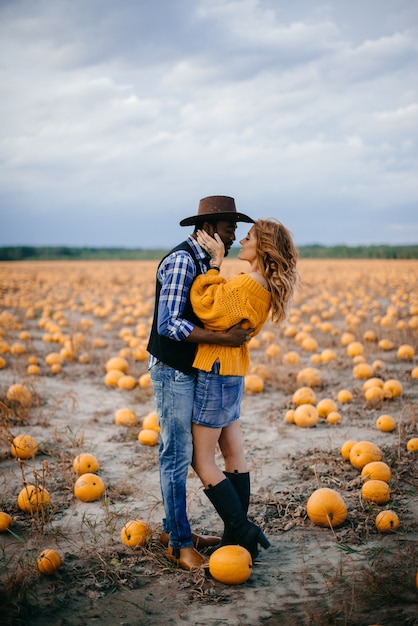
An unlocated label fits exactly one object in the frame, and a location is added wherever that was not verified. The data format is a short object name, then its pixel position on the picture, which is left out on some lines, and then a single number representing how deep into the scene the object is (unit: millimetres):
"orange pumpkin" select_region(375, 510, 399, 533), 3533
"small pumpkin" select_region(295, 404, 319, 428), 5848
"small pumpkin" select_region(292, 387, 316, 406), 6457
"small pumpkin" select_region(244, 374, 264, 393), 7340
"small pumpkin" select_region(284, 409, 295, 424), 6016
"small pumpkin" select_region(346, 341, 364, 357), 9070
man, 2963
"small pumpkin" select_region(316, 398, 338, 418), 6141
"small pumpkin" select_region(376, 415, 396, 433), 5508
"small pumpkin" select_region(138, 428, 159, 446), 5465
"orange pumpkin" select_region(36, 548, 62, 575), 3064
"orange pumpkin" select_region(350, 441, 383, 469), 4531
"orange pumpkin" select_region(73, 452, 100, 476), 4619
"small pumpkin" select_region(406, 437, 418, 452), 4842
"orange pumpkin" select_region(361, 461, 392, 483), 4211
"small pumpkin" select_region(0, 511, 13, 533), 3662
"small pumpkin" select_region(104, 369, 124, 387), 7922
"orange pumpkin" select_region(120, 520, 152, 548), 3465
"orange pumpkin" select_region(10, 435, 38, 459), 4865
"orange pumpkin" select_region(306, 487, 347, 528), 3629
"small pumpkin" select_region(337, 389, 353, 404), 6699
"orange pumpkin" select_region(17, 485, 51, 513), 3908
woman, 2994
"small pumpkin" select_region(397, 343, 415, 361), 8719
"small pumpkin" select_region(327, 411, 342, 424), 5926
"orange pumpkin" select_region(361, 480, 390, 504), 3945
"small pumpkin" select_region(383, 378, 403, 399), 6574
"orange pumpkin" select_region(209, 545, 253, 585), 3008
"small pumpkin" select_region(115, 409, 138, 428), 6102
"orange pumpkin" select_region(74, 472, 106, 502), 4223
